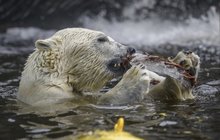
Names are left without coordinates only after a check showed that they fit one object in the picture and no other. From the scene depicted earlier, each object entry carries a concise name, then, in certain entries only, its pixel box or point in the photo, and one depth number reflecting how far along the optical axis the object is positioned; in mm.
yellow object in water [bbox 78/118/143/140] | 9453
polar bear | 13625
